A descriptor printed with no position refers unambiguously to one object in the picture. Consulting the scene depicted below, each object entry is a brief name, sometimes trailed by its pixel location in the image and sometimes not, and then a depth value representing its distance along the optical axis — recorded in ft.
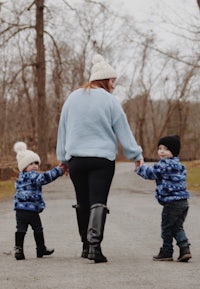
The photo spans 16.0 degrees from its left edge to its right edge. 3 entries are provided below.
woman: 20.63
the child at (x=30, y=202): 21.97
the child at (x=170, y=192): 21.20
